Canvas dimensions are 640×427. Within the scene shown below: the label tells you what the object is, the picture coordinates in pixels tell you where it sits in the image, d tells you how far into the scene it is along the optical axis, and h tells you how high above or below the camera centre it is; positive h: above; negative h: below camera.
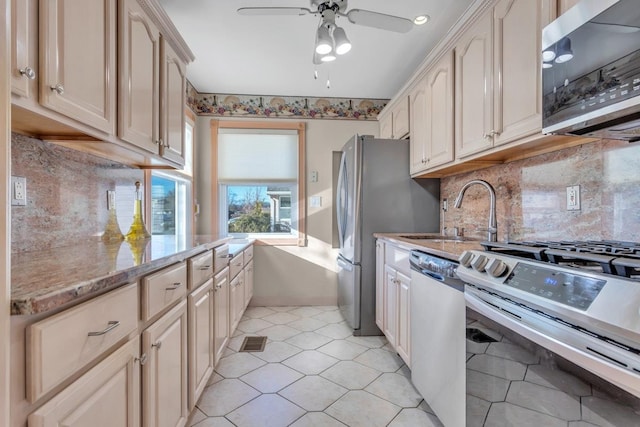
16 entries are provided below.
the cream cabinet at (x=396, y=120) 2.88 +0.89
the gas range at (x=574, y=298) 0.64 -0.22
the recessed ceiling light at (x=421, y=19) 2.17 +1.32
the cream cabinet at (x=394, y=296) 2.03 -0.61
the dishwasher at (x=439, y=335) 1.33 -0.59
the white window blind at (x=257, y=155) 3.57 +0.62
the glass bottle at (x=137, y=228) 1.89 -0.10
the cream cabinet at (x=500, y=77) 1.39 +0.68
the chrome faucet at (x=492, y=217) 1.92 -0.04
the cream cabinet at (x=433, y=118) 2.11 +0.68
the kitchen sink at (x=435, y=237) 2.38 -0.21
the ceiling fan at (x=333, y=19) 1.71 +1.06
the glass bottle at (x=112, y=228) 1.73 -0.10
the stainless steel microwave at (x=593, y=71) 0.91 +0.45
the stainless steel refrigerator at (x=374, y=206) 2.74 +0.04
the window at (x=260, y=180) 3.57 +0.35
